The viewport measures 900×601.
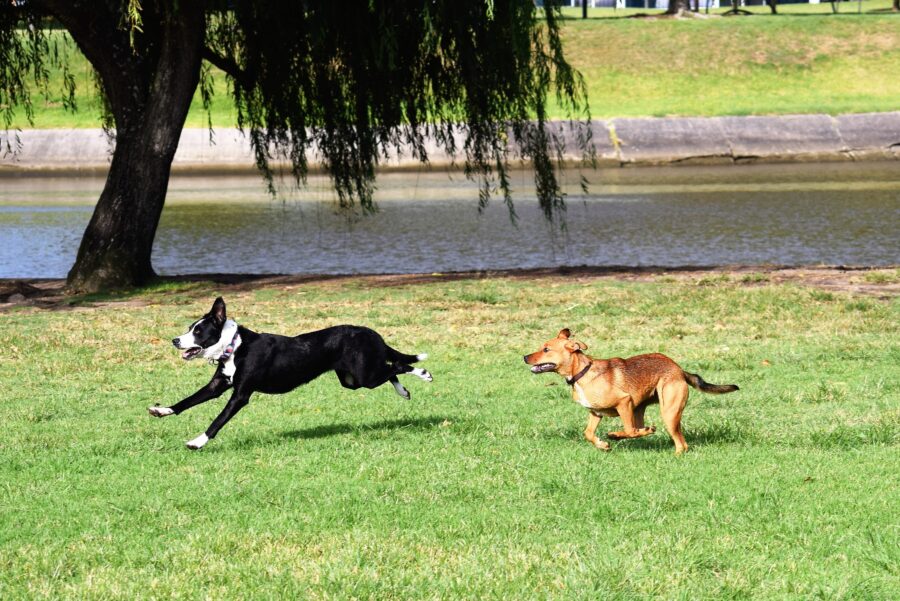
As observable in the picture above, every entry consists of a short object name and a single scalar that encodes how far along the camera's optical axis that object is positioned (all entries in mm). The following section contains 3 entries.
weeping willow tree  35219
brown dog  14531
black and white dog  15346
